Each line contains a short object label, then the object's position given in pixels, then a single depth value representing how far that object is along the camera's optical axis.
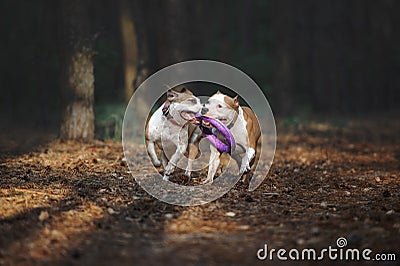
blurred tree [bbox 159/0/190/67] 14.85
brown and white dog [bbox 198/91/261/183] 7.79
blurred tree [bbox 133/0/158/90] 14.98
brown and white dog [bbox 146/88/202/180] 7.88
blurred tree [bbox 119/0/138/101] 17.70
